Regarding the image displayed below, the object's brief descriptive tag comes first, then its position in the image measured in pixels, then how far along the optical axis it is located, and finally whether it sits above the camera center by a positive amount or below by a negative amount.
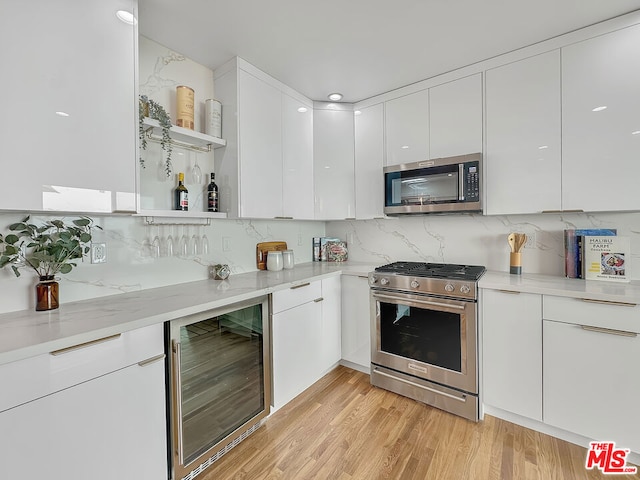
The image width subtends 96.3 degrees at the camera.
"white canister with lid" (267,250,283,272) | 2.48 -0.20
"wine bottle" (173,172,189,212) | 1.90 +0.28
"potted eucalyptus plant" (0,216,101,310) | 1.30 -0.05
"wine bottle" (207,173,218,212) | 2.09 +0.30
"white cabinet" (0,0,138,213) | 1.13 +0.59
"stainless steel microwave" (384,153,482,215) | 2.11 +0.41
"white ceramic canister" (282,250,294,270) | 2.57 -0.19
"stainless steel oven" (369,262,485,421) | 1.91 -0.71
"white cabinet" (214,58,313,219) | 2.05 +0.72
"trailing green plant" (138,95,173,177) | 1.65 +0.72
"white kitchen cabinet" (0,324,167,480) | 0.95 -0.66
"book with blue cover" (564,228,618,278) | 1.91 -0.09
